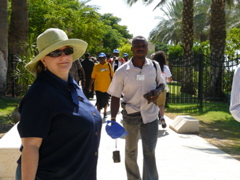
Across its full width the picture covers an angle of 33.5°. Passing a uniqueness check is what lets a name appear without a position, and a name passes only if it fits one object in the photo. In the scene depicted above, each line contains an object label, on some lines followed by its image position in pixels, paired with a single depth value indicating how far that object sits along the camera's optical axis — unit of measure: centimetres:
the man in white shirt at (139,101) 452
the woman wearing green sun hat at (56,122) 229
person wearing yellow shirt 987
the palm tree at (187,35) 1815
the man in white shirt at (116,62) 1366
